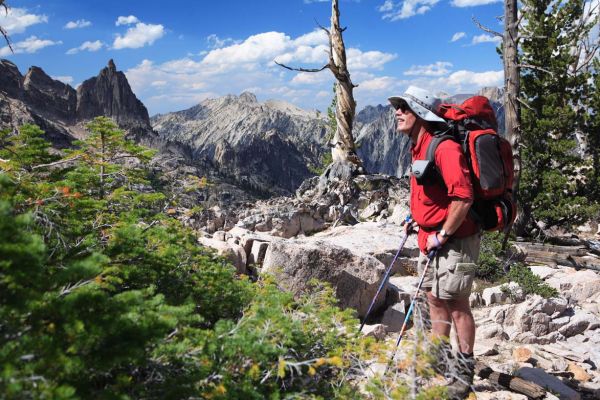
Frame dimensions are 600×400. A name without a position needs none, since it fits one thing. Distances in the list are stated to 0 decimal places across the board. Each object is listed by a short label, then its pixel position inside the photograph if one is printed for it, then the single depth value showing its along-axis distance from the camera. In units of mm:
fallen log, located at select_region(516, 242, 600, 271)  12078
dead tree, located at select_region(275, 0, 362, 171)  14055
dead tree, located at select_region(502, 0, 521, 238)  11867
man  3965
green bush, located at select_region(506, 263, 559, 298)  7855
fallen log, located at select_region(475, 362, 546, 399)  4527
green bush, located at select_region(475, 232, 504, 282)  9406
